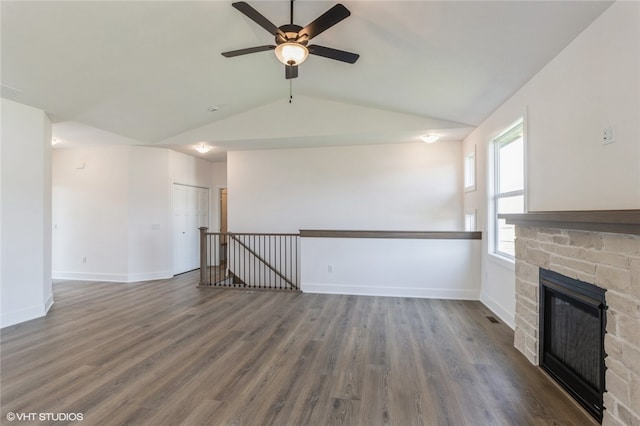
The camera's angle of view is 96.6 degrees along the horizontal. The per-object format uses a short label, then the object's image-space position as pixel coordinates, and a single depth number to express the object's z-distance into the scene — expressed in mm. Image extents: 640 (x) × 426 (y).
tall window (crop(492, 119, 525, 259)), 3365
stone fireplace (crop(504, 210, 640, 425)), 1576
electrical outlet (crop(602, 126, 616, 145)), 1890
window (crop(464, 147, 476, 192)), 4941
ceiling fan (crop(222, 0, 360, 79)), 2182
